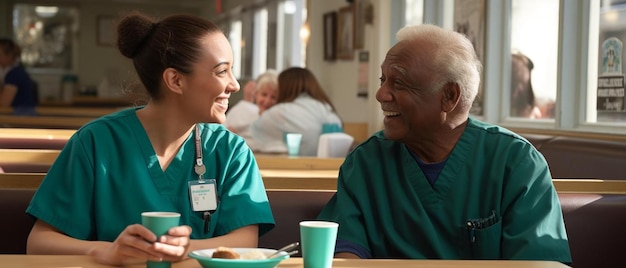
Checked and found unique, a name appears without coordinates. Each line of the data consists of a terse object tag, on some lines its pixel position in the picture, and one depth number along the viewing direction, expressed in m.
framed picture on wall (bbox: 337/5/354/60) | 8.73
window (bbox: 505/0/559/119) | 5.52
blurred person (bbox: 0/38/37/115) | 8.55
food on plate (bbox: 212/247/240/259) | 1.50
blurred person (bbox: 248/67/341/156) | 5.91
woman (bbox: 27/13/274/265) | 2.01
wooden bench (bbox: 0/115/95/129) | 6.30
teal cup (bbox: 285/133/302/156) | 4.67
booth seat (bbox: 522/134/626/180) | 3.60
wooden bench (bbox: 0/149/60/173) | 3.09
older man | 2.11
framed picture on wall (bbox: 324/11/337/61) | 9.27
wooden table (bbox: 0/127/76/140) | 4.45
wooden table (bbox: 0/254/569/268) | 1.59
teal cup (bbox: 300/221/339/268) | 1.52
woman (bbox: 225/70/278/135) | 6.88
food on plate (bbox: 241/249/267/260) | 1.53
